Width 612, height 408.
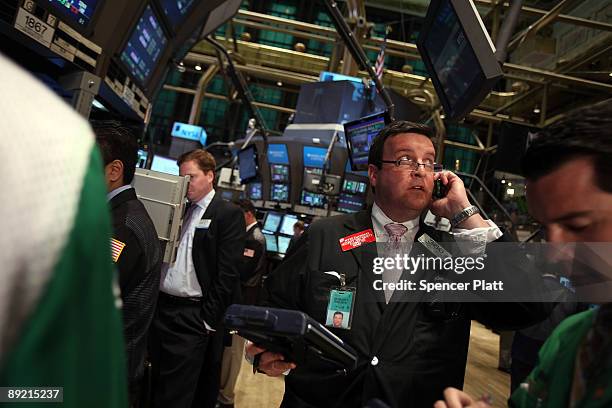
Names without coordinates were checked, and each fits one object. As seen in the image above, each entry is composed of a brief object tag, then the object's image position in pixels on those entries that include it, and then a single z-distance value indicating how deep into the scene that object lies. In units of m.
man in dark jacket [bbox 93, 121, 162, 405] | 1.90
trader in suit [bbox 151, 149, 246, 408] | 3.24
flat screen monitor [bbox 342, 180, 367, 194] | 10.40
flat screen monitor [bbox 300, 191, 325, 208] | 10.70
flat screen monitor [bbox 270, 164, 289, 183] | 11.27
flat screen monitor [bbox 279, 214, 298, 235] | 10.22
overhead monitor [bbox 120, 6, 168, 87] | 3.42
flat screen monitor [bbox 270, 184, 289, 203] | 11.30
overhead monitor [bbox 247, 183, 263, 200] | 11.71
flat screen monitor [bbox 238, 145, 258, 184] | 10.71
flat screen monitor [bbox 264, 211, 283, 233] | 10.42
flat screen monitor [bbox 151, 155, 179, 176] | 7.90
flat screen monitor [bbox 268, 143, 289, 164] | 11.23
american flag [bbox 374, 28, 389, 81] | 9.12
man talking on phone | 1.65
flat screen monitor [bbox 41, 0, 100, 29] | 2.51
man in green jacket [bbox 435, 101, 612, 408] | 0.78
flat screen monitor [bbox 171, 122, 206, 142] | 15.59
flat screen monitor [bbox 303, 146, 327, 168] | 10.78
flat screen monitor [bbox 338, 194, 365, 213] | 10.39
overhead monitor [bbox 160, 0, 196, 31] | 3.75
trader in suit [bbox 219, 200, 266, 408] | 5.27
